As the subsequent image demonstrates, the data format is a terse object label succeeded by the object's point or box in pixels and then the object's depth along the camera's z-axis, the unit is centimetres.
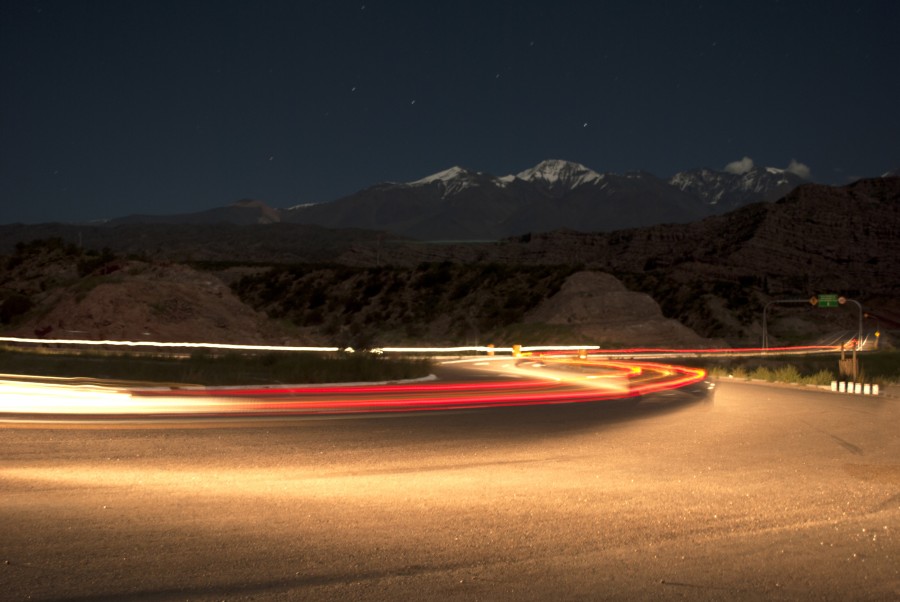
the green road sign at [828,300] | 5043
